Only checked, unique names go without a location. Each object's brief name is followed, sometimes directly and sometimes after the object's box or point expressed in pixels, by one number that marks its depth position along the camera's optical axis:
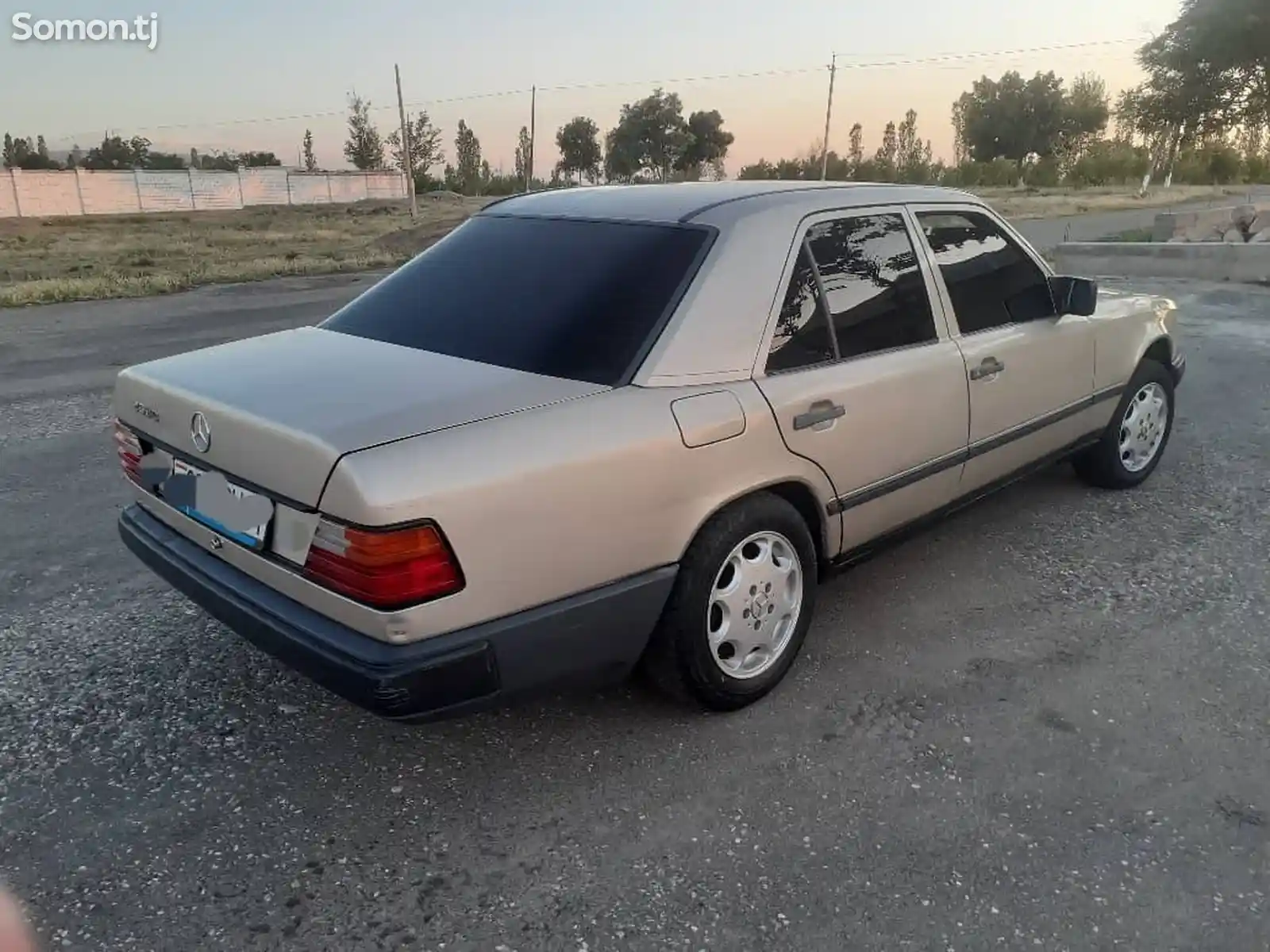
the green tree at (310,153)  70.88
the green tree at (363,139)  65.06
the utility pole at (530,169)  55.62
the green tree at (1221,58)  27.22
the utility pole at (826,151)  49.78
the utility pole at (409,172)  41.39
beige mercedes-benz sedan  2.31
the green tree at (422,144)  66.94
